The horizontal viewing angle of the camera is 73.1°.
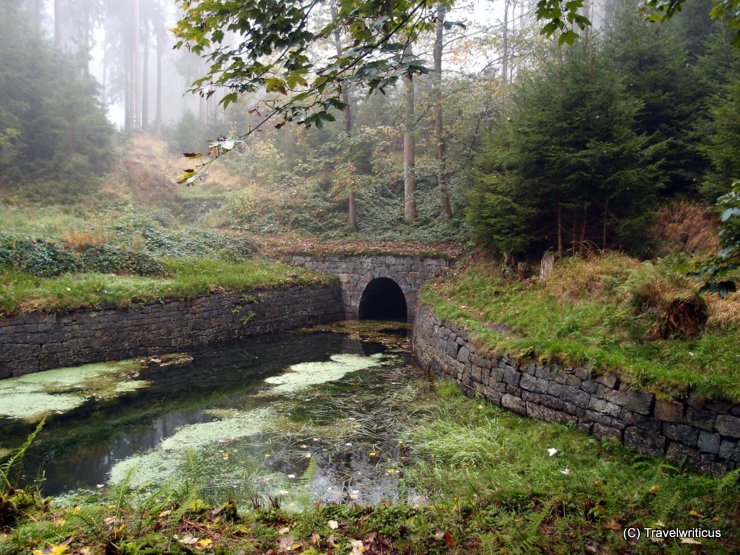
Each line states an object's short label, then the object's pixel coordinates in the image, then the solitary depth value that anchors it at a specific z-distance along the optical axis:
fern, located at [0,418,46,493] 3.95
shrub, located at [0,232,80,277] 11.38
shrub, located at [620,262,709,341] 6.04
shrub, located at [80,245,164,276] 12.76
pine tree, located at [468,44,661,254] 9.27
